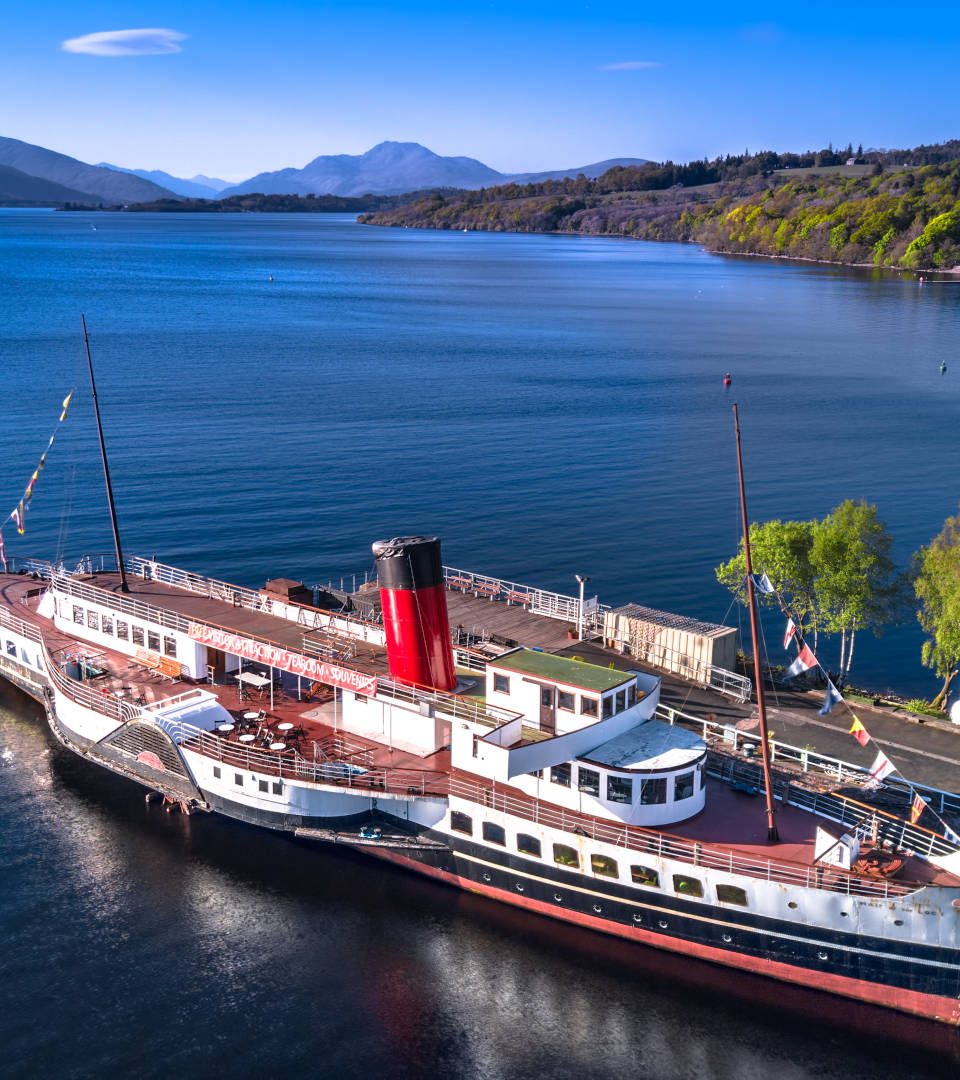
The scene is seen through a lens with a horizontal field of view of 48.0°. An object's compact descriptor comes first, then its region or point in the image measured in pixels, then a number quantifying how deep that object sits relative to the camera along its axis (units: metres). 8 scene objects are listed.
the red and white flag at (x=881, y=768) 26.05
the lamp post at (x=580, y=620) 38.22
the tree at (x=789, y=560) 41.50
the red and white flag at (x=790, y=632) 29.40
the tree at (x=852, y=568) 41.16
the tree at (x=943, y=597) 37.03
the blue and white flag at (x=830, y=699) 27.16
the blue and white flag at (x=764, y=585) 27.95
